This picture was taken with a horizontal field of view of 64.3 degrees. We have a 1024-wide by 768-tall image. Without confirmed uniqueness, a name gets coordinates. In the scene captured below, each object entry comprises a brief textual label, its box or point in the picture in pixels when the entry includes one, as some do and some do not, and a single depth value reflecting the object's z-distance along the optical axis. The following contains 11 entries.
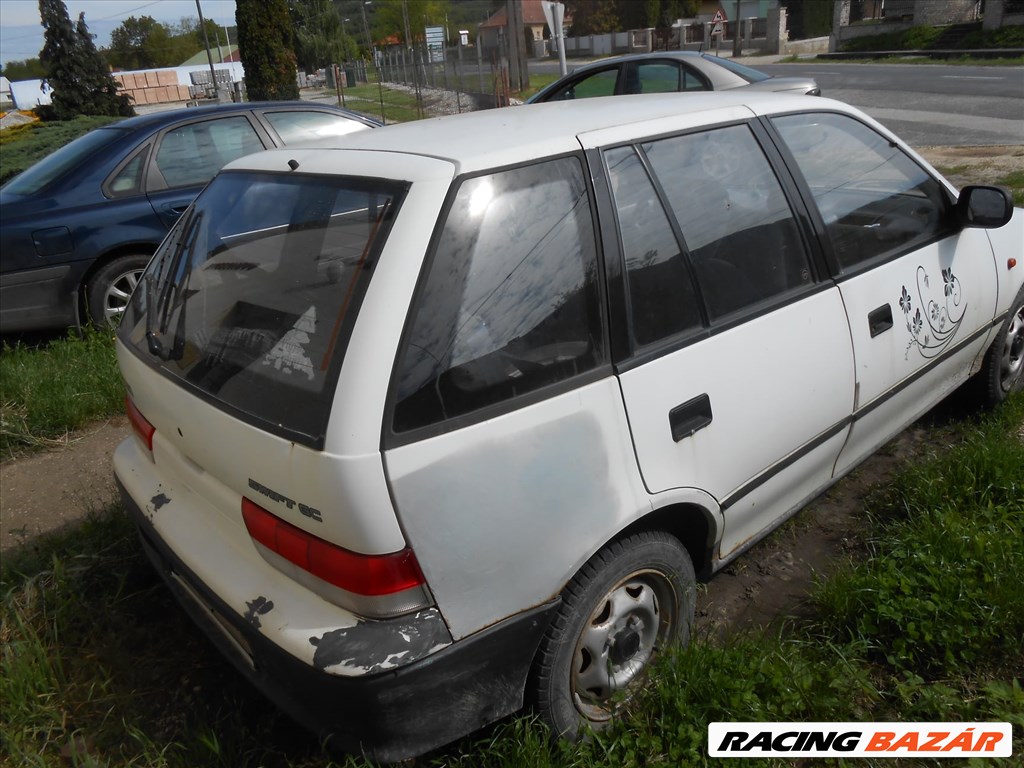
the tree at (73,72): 32.28
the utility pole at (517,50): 25.54
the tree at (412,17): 83.56
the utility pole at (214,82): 37.56
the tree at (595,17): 67.88
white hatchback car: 1.84
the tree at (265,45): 26.05
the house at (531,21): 78.44
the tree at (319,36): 63.62
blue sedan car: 5.47
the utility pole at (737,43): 38.82
